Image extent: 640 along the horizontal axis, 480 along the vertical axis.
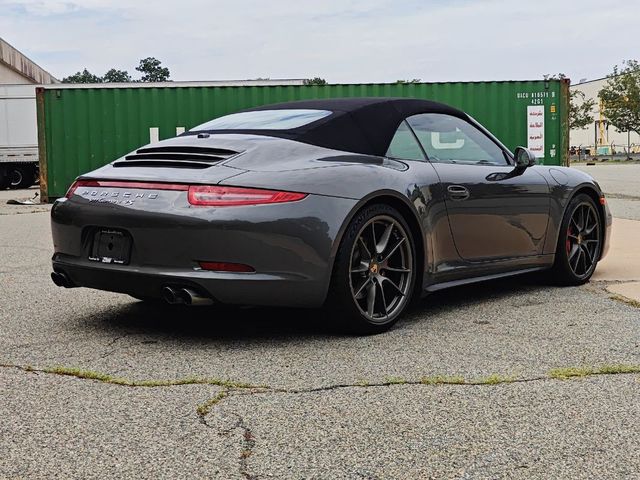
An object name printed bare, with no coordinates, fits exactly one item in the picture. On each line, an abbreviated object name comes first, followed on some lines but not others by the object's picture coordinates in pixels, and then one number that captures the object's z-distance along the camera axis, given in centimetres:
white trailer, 2656
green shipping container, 1792
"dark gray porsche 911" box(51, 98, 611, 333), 398
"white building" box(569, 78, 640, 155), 8087
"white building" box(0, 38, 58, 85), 3953
